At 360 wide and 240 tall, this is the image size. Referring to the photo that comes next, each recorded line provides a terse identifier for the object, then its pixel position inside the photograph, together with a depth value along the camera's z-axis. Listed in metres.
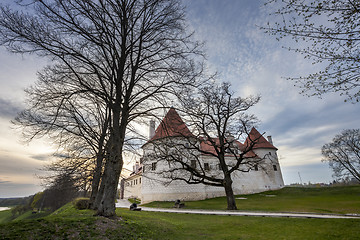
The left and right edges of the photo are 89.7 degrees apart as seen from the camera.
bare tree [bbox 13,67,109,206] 8.28
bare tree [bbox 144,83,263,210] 17.02
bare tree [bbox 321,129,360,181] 32.06
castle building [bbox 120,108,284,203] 28.39
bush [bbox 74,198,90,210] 16.69
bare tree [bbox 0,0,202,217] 7.20
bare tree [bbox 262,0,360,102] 4.73
